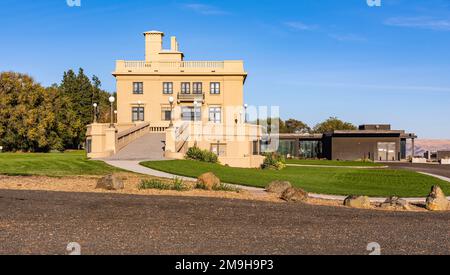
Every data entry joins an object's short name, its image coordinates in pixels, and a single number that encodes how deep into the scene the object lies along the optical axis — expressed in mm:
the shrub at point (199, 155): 34406
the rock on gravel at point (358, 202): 16297
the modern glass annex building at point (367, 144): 60794
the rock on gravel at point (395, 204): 16062
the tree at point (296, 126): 110875
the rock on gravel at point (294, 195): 17125
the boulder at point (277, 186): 19219
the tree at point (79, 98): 76750
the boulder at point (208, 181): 18766
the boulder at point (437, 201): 16578
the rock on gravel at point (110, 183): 17438
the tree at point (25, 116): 61281
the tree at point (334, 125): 97312
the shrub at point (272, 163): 39338
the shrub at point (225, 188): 18844
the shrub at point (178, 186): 18078
